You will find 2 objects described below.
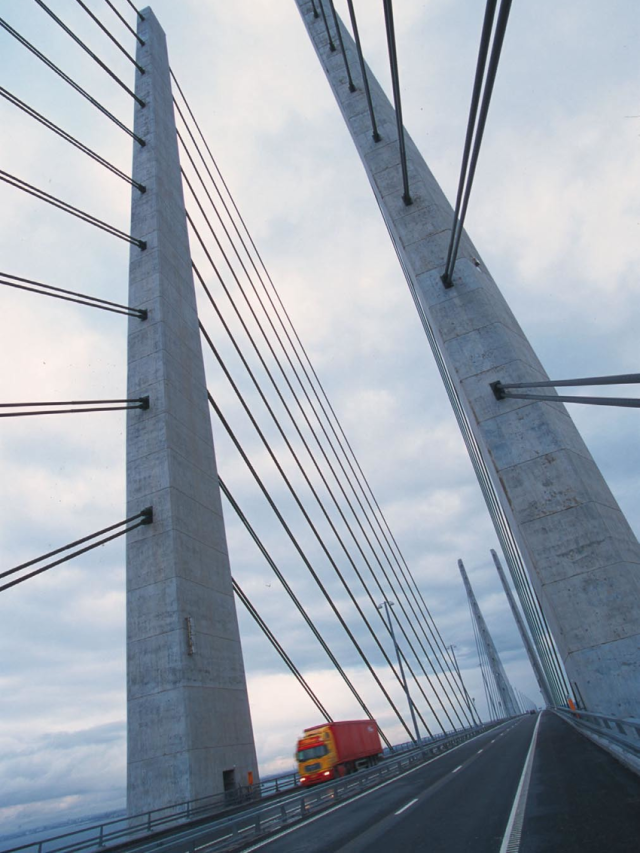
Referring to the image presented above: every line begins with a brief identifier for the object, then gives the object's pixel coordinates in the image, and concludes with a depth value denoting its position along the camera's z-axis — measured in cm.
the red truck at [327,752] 2374
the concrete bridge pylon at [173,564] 1462
